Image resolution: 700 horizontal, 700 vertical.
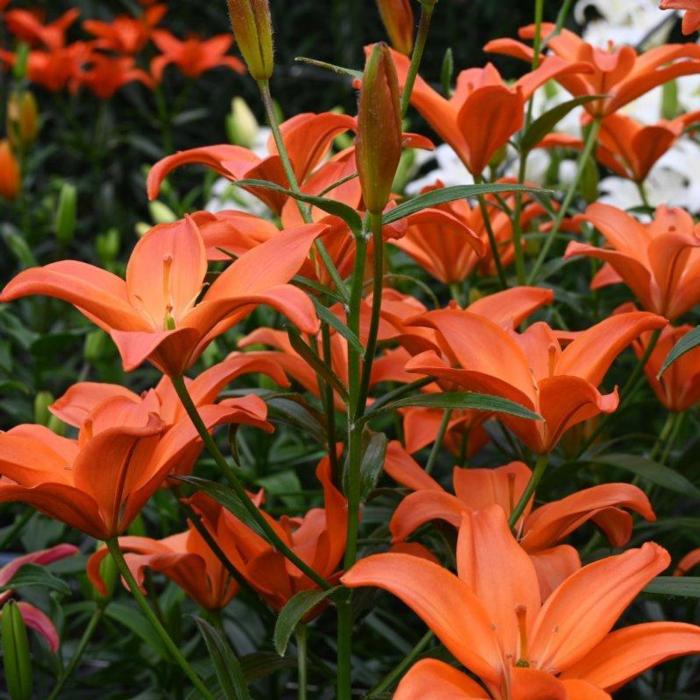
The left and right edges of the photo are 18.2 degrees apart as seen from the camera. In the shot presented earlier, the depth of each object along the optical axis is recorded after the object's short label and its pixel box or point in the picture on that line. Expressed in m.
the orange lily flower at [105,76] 3.09
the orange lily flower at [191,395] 1.12
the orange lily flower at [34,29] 3.12
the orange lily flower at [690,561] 1.20
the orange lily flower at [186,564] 1.18
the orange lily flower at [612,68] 1.33
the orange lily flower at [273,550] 1.14
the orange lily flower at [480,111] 1.24
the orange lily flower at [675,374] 1.27
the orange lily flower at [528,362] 1.11
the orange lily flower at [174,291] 1.01
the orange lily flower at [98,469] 1.06
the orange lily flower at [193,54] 3.16
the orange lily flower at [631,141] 1.43
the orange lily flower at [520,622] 0.98
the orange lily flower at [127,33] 3.18
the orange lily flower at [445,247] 1.38
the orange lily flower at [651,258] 1.21
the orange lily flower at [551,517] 1.11
